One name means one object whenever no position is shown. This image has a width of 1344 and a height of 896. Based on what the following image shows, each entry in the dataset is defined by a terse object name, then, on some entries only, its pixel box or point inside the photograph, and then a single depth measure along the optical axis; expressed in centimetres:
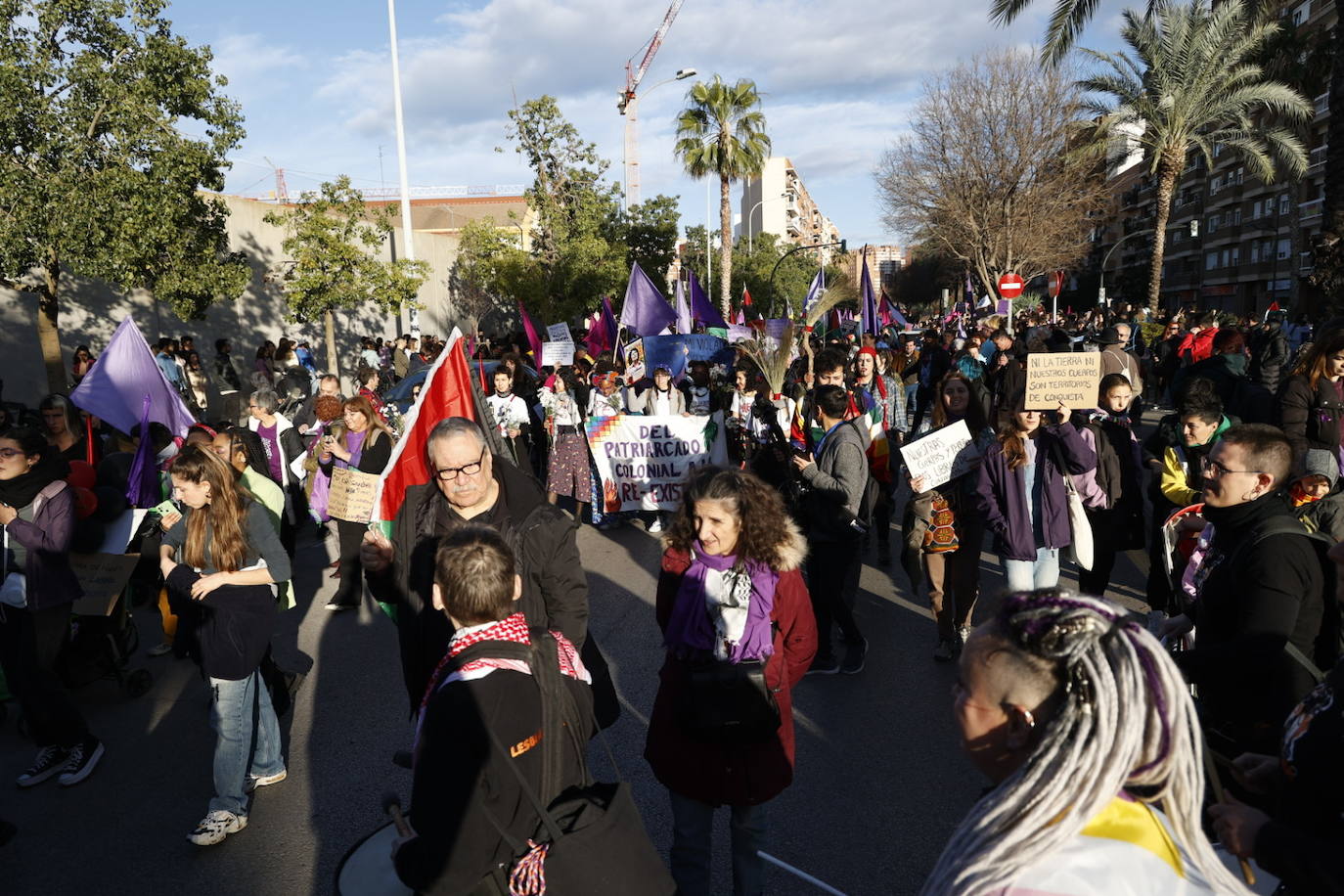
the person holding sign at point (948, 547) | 514
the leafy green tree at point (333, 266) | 1758
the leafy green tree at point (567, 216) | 2672
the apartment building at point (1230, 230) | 4150
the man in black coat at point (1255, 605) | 251
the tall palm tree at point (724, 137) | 3391
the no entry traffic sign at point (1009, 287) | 1714
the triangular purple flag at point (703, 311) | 1523
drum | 242
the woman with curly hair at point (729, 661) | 271
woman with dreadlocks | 121
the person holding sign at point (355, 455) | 636
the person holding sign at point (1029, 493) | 471
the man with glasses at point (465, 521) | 289
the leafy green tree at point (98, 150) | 1165
